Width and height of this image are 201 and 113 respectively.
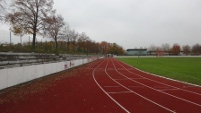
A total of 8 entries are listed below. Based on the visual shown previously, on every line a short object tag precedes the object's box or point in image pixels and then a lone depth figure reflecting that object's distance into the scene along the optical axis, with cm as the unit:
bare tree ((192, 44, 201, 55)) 10359
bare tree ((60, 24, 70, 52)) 3086
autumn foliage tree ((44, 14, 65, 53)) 2128
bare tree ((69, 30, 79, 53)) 3946
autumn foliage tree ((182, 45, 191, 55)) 10960
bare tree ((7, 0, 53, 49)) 1974
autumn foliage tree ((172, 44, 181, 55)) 10940
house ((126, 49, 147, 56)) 11362
